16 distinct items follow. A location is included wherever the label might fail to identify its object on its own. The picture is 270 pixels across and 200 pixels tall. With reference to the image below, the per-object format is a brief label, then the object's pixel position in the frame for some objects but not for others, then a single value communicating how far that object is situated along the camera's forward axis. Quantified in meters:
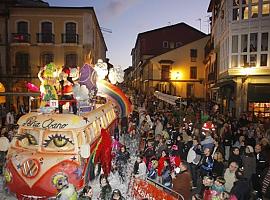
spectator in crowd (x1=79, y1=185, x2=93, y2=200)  6.87
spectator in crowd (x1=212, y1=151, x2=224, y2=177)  8.90
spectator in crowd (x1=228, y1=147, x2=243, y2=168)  9.17
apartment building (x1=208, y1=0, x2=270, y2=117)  21.12
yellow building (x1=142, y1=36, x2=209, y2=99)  44.19
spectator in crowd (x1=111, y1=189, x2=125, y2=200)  6.93
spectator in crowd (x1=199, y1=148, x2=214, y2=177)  9.34
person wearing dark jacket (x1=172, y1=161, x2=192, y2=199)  8.27
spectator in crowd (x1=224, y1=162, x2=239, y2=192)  8.05
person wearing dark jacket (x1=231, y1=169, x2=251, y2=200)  7.44
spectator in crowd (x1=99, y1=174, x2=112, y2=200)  8.54
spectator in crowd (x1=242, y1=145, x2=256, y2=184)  9.04
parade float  8.18
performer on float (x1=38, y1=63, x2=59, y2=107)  10.96
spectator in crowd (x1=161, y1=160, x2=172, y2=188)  9.03
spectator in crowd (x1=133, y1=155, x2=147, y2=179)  9.83
